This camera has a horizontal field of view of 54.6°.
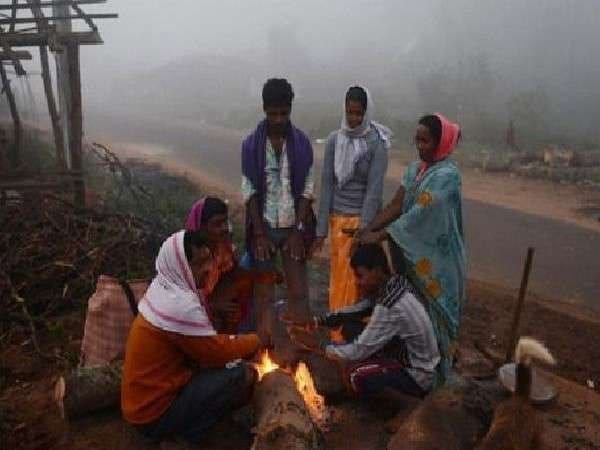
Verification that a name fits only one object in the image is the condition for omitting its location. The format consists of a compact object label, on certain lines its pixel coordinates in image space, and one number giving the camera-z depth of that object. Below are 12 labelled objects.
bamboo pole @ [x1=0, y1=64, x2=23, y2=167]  9.37
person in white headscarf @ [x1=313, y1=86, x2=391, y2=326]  4.22
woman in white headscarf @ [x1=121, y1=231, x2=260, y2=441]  2.98
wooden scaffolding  7.01
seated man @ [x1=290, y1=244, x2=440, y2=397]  3.47
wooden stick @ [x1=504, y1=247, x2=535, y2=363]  4.00
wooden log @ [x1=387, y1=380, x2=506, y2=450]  3.09
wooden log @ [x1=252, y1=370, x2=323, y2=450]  2.97
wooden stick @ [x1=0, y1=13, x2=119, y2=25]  7.35
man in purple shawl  4.19
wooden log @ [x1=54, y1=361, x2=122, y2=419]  3.61
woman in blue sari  3.67
